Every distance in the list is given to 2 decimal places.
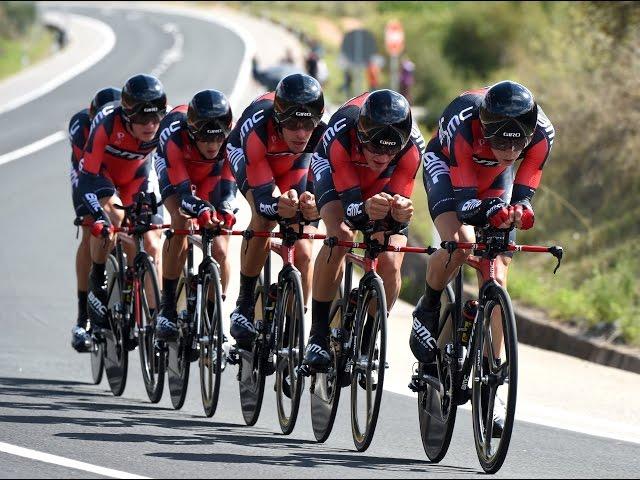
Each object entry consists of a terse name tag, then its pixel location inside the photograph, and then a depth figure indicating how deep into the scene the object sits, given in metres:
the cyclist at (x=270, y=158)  17.08
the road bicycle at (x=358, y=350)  15.30
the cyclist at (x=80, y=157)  21.55
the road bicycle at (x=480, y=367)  13.80
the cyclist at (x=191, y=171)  18.69
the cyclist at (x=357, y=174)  15.64
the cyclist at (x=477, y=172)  14.52
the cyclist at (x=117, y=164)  20.27
